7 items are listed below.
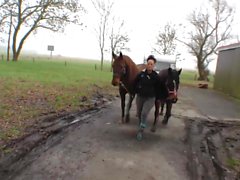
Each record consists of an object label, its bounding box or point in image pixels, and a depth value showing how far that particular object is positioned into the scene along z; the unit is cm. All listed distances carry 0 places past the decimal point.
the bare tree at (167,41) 2941
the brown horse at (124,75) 459
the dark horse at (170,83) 478
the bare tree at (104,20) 2930
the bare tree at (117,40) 3011
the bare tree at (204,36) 2768
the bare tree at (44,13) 2211
